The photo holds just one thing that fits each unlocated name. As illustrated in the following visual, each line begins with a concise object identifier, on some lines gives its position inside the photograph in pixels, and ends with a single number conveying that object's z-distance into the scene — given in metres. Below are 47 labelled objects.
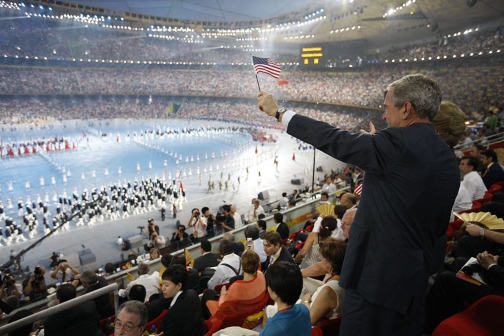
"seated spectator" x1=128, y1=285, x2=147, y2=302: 3.67
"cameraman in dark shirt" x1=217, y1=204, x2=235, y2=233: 7.68
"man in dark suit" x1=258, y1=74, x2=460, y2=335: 1.42
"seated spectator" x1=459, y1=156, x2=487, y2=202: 4.75
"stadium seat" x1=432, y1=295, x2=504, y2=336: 2.00
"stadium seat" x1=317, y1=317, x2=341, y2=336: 2.25
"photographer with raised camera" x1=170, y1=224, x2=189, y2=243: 8.06
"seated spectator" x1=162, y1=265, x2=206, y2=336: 2.76
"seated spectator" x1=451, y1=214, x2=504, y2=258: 2.91
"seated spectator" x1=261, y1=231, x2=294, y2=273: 3.71
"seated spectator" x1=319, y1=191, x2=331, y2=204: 7.50
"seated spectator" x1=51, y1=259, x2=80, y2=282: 6.92
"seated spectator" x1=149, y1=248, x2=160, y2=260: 6.21
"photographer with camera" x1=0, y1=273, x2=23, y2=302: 5.80
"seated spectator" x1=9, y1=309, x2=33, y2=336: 2.50
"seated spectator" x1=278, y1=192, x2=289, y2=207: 10.90
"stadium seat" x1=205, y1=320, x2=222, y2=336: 2.63
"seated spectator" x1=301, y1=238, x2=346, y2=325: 2.29
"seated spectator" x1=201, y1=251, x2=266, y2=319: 2.93
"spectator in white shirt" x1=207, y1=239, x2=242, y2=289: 3.95
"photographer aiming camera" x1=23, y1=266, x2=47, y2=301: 6.19
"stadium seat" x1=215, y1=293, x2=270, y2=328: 2.84
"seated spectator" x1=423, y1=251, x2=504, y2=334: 2.43
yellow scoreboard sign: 41.06
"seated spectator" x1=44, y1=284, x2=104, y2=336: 2.53
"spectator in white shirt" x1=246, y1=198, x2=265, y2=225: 9.96
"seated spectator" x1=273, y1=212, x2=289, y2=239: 5.70
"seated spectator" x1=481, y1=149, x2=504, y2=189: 5.72
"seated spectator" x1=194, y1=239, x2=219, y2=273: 4.87
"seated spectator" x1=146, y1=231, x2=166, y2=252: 9.20
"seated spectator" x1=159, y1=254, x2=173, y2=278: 4.54
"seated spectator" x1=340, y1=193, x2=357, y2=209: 5.48
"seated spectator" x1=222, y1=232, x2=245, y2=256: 5.33
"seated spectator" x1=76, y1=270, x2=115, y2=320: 3.60
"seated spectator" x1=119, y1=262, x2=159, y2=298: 4.22
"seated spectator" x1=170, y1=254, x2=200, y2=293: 3.82
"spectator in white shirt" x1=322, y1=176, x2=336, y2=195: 9.51
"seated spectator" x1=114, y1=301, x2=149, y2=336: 2.33
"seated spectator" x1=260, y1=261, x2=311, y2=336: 1.83
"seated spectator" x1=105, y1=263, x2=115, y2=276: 6.11
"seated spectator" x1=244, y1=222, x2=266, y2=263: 4.78
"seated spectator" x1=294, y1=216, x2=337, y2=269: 3.86
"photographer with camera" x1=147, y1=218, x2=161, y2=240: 10.90
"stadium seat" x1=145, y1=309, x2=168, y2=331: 3.10
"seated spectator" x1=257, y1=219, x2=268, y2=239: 6.04
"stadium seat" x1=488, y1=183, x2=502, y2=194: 5.42
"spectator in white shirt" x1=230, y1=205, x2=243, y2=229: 8.56
